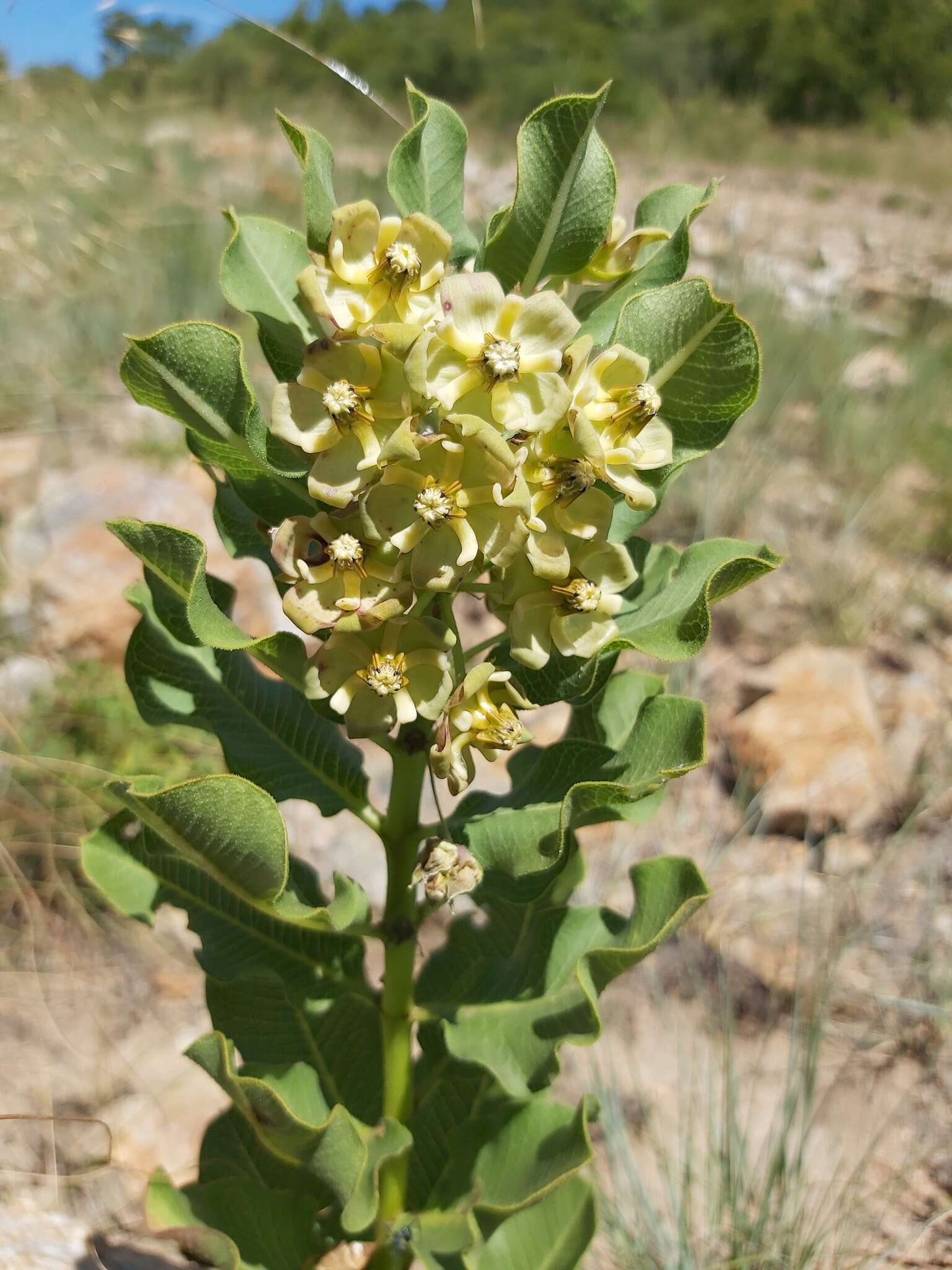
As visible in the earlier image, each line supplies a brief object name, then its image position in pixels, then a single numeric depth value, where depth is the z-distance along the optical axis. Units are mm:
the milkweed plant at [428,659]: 166
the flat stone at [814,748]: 561
